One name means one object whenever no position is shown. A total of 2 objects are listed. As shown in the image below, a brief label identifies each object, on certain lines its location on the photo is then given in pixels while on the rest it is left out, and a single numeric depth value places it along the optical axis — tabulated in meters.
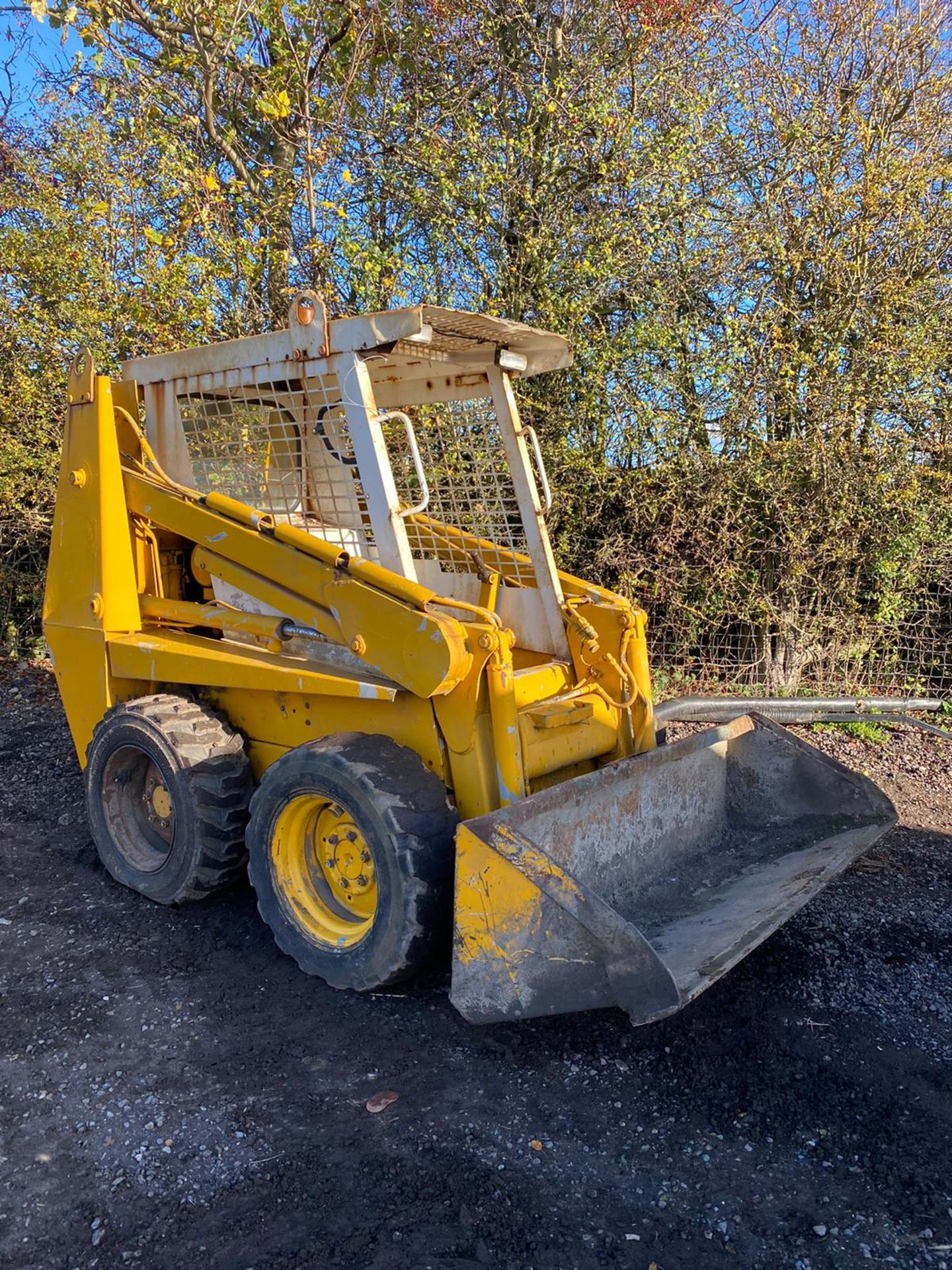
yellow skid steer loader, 3.11
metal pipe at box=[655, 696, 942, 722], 6.34
